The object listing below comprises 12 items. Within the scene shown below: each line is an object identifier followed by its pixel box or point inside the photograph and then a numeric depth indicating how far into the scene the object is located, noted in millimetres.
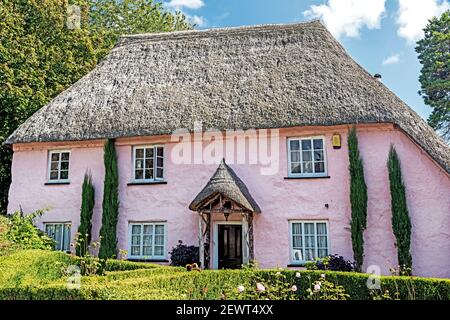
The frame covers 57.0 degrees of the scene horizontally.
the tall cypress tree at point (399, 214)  11266
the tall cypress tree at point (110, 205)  13227
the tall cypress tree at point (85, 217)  13500
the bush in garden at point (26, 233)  12289
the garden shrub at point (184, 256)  12156
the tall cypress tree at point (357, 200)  11570
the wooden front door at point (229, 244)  12938
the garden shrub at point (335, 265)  11273
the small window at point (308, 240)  12219
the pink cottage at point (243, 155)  11961
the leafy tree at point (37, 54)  18359
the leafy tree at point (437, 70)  25156
